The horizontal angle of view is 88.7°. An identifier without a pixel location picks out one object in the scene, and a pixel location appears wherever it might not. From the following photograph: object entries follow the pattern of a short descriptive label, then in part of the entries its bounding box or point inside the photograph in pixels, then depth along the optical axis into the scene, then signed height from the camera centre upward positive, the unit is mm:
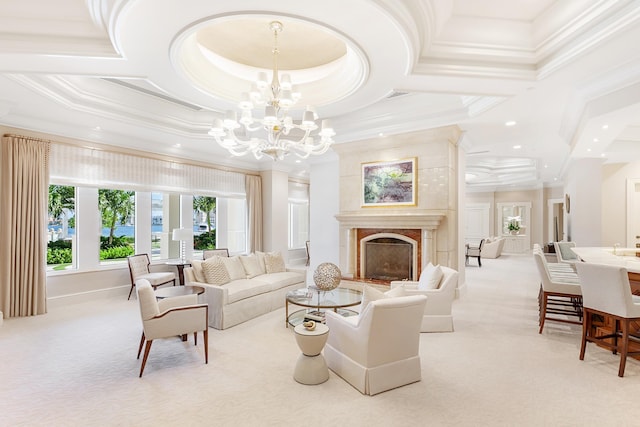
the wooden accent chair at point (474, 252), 10078 -1062
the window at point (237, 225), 8727 -230
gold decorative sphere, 4539 -839
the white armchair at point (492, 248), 12195 -1124
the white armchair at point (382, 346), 2693 -1106
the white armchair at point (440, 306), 4129 -1120
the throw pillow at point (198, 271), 4770 -804
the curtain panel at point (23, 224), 4824 -133
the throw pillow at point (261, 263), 5895 -836
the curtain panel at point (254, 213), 8672 +101
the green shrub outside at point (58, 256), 5681 -707
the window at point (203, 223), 7984 -166
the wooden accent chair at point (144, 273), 5774 -1058
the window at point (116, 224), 6301 -163
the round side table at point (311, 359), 2879 -1279
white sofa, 4379 -1132
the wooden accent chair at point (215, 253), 7086 -800
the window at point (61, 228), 5703 -219
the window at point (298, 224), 10633 -235
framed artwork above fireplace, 6219 +681
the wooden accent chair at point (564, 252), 6352 -661
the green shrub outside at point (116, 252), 6280 -713
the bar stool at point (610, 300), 3041 -797
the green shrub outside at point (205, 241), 7988 -600
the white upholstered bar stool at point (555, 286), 4121 -868
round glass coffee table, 4102 -1092
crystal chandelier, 3568 +1118
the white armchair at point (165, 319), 3139 -1027
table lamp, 6426 -350
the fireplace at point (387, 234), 5906 -332
